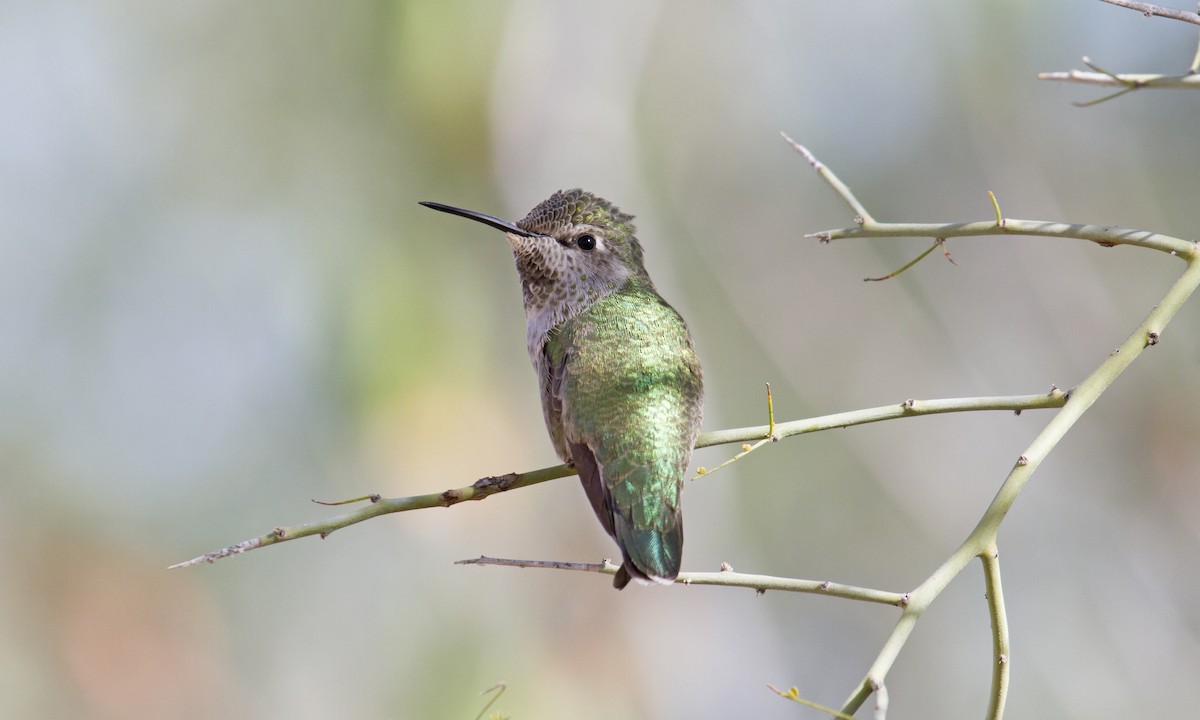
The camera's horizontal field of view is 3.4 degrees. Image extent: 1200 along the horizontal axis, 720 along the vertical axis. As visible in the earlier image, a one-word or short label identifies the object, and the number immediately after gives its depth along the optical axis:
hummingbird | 2.59
